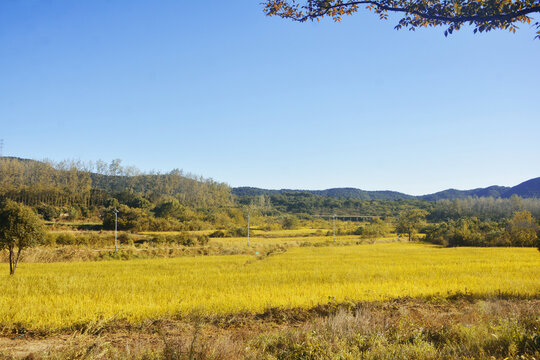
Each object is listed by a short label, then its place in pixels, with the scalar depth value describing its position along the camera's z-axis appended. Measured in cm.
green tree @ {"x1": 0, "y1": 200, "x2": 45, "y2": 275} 1852
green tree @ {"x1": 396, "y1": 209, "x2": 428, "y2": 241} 7440
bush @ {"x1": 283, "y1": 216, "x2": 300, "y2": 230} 10889
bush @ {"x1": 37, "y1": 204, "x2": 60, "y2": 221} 7900
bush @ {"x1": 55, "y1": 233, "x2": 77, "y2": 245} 4644
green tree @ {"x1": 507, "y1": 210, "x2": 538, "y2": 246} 4662
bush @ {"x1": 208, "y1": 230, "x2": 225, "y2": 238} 7500
